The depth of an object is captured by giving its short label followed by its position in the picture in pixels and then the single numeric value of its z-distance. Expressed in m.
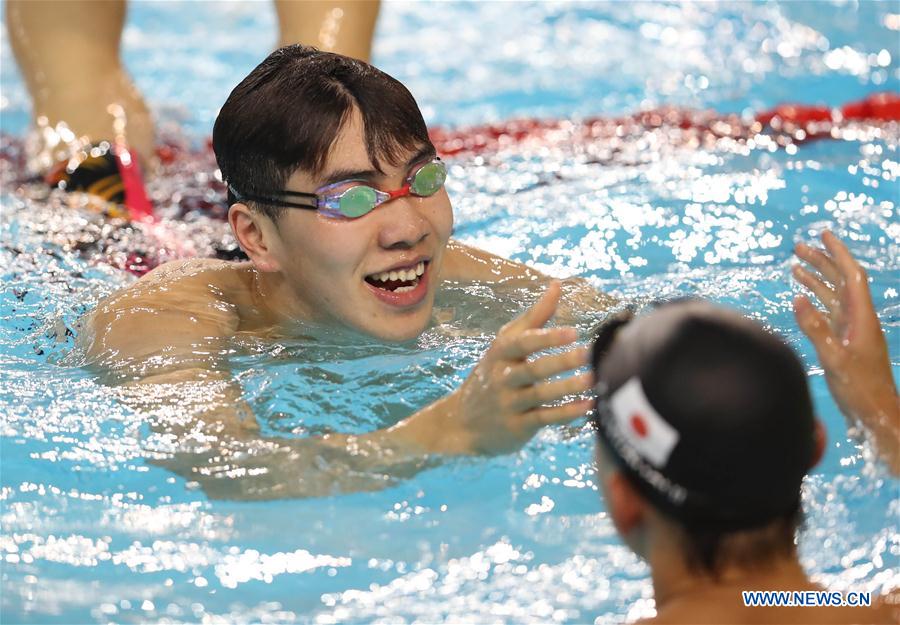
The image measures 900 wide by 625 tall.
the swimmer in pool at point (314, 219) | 5.33
